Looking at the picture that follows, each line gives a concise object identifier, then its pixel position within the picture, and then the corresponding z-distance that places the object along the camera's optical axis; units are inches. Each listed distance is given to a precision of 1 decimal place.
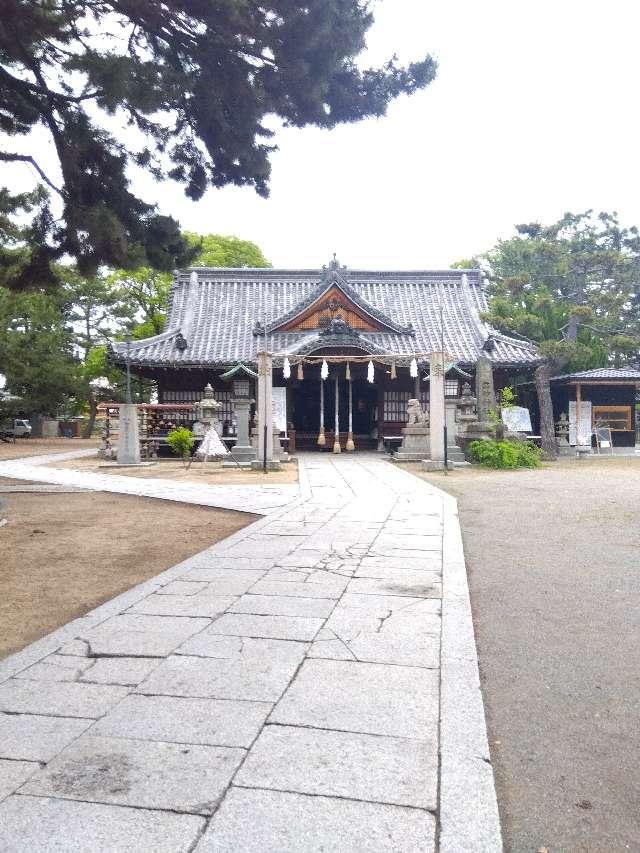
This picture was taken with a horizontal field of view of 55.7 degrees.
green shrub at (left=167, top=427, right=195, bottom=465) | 695.7
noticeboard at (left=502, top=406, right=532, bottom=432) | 853.2
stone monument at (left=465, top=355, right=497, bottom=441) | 666.2
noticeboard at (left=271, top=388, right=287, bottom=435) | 811.4
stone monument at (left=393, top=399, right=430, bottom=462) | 682.8
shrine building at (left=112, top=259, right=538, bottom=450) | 799.7
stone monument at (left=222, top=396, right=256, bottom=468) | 656.6
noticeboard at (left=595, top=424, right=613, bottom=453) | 863.8
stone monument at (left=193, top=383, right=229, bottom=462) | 687.1
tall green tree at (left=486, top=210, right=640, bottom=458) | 800.3
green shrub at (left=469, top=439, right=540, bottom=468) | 600.1
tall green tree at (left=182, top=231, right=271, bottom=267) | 1261.1
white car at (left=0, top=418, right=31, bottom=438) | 1299.7
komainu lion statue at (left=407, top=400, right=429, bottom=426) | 707.5
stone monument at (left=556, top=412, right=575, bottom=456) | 837.2
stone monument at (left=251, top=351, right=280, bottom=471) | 588.7
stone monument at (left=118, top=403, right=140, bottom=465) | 639.8
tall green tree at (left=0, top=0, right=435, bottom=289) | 226.5
